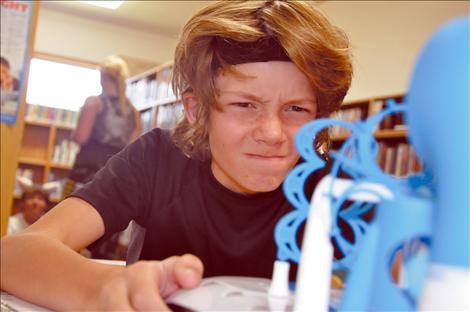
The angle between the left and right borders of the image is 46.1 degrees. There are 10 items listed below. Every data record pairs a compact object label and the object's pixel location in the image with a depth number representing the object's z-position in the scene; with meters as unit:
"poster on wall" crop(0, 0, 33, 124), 1.38
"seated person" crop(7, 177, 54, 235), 3.52
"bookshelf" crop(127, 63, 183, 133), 4.49
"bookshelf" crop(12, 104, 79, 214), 4.91
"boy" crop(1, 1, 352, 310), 0.65
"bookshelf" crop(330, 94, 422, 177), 3.55
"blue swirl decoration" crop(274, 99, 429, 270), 0.32
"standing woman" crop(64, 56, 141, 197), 2.63
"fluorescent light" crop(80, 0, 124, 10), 5.18
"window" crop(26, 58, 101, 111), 4.98
